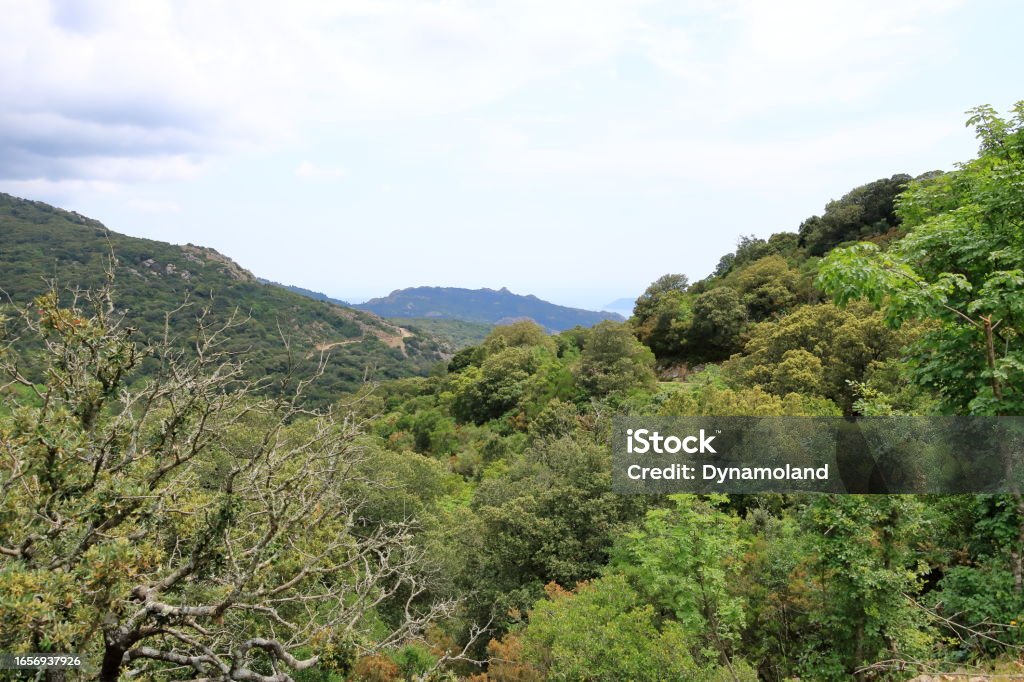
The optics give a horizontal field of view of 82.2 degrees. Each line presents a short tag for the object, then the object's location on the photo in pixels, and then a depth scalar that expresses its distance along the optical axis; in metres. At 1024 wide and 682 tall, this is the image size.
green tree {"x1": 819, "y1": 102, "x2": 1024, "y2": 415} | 5.84
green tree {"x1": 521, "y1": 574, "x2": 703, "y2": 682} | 9.40
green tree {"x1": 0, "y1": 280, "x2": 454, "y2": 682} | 4.76
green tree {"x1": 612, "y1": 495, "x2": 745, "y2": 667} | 9.62
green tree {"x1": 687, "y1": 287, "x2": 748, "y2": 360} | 33.72
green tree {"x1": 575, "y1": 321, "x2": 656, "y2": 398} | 28.98
